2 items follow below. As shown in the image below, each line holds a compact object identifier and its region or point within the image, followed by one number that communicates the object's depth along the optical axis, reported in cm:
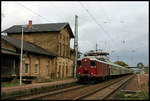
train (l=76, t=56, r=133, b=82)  2423
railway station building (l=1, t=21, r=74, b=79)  2358
